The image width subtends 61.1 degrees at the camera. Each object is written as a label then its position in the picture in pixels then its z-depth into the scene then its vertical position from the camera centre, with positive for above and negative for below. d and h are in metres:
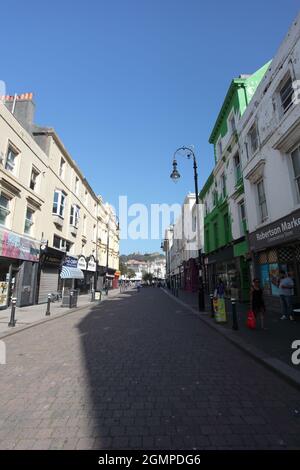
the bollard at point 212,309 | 11.38 -0.92
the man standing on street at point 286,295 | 9.75 -0.25
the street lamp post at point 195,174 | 14.46 +6.84
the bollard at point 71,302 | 16.92 -0.82
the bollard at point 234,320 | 8.80 -1.07
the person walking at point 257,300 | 8.84 -0.39
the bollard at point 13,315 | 9.84 -1.01
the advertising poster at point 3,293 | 14.69 -0.19
